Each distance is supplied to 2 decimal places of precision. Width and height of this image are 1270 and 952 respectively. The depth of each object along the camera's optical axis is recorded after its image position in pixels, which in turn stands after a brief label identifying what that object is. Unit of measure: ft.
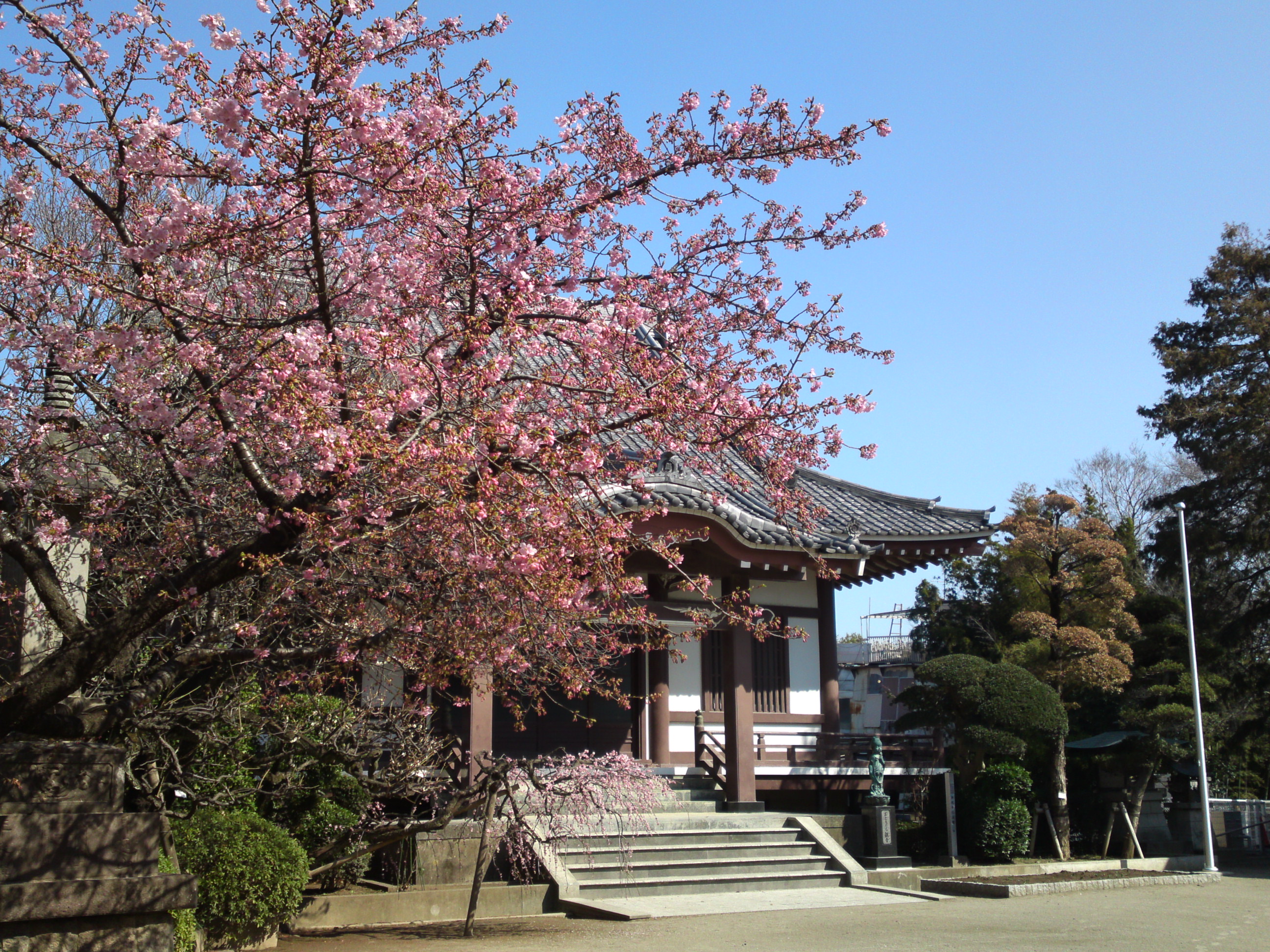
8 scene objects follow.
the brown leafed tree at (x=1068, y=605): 51.08
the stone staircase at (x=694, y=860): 34.63
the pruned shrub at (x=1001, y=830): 44.68
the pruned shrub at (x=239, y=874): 23.61
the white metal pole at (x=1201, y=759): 48.08
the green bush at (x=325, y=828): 29.32
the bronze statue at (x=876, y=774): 43.29
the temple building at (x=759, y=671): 44.09
